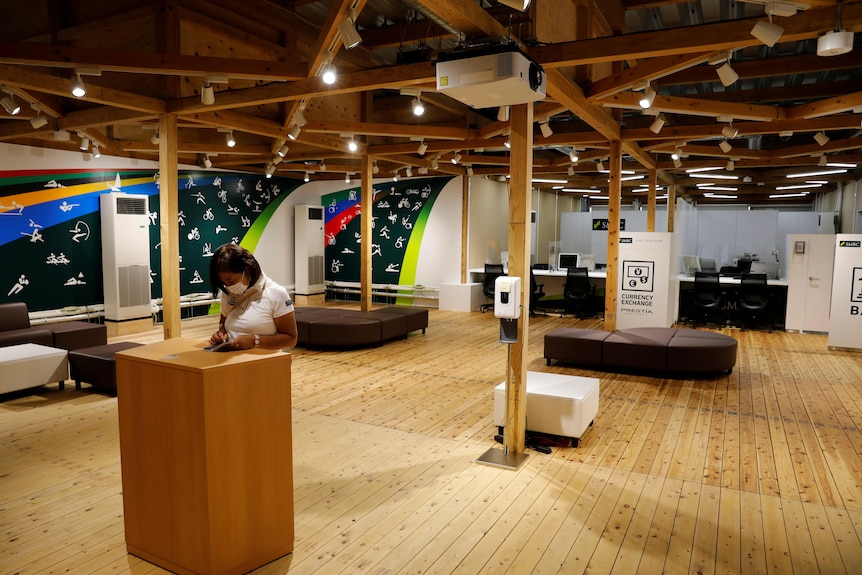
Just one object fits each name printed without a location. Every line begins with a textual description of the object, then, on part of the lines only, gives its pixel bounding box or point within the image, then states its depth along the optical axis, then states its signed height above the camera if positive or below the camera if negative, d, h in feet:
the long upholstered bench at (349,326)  28.37 -3.57
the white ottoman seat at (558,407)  15.90 -4.21
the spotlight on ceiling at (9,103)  20.16 +5.18
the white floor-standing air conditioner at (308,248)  45.80 +0.49
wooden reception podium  9.11 -3.28
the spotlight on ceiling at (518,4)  10.11 +4.33
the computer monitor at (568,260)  43.27 -0.41
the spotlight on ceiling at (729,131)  24.53 +5.16
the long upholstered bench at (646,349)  23.50 -3.90
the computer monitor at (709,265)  42.81 -0.76
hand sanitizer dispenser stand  14.42 -1.42
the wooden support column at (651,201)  36.11 +3.34
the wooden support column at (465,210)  44.01 +3.33
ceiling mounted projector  11.95 +3.74
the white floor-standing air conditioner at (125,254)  32.32 +0.01
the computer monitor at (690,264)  41.32 -0.66
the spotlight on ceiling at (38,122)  22.06 +4.98
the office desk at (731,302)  37.55 -3.13
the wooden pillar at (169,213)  21.68 +1.54
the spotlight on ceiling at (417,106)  20.60 +5.24
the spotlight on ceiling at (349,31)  13.28 +5.06
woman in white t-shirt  10.65 -0.99
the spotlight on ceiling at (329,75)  16.21 +4.94
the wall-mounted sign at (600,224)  49.66 +2.57
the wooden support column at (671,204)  43.34 +3.84
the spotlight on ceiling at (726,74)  15.34 +4.75
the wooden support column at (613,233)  27.91 +1.05
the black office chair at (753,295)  35.63 -2.49
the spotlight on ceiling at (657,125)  22.51 +5.05
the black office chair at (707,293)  36.66 -2.43
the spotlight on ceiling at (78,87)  17.19 +4.96
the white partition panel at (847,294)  29.40 -1.98
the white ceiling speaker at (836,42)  11.81 +4.33
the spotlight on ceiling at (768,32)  11.96 +4.57
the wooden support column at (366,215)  33.94 +2.28
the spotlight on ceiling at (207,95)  18.55 +5.08
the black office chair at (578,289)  39.81 -2.38
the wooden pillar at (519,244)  14.99 +0.27
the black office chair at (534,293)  41.78 -2.81
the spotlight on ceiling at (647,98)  18.34 +4.98
